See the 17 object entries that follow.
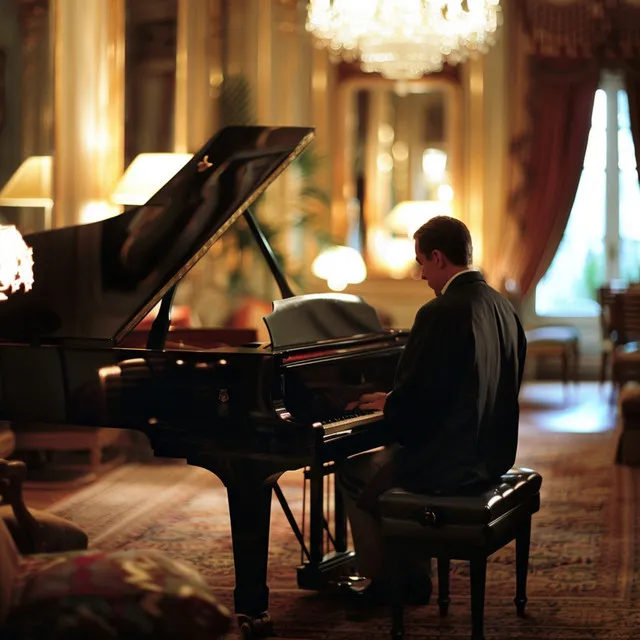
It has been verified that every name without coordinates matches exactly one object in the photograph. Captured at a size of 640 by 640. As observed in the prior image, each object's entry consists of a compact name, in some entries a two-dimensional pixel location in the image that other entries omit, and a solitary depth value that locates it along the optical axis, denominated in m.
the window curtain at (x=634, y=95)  10.88
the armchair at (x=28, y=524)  3.01
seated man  3.40
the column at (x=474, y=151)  10.94
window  11.18
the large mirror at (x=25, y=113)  6.41
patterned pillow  2.31
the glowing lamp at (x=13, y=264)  4.12
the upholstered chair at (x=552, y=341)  10.05
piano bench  3.37
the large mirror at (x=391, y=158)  11.02
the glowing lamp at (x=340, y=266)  10.41
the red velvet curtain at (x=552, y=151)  10.93
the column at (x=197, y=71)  9.12
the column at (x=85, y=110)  7.10
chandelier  7.86
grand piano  3.44
